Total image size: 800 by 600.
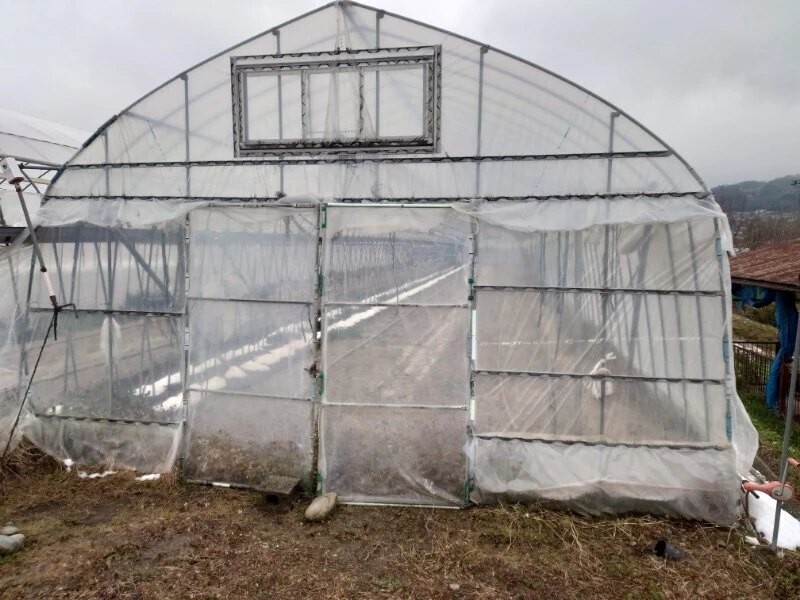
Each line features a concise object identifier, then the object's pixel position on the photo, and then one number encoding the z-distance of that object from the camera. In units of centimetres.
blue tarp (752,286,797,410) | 904
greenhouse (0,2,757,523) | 500
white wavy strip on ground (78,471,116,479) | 577
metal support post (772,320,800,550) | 443
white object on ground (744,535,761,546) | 467
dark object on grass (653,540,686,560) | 441
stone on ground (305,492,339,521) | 497
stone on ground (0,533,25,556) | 435
